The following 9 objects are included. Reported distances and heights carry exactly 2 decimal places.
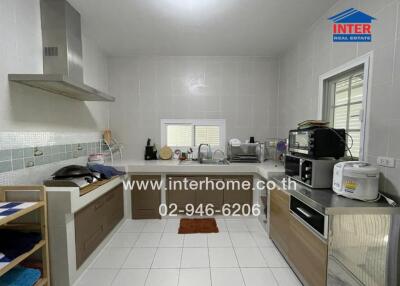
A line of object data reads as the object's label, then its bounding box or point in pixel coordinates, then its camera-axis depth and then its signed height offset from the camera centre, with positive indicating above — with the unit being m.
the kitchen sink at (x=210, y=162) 2.96 -0.44
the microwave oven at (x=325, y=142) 1.58 -0.07
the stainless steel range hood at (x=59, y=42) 1.83 +0.87
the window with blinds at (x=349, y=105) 1.73 +0.29
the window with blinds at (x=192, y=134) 3.33 -0.02
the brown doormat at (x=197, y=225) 2.54 -1.25
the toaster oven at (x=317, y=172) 1.55 -0.31
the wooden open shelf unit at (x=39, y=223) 1.41 -0.69
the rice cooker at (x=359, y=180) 1.29 -0.31
